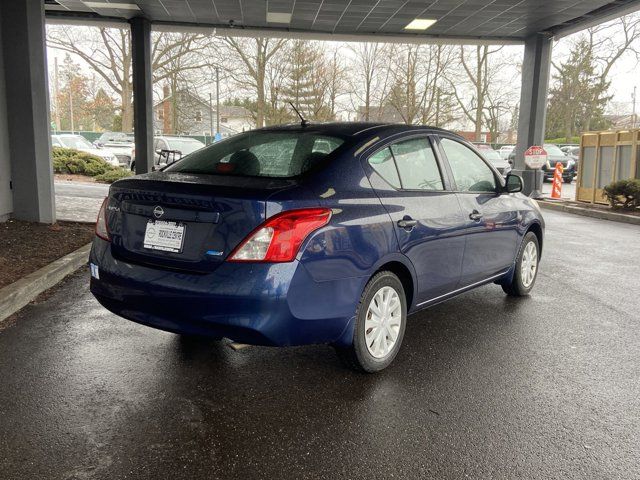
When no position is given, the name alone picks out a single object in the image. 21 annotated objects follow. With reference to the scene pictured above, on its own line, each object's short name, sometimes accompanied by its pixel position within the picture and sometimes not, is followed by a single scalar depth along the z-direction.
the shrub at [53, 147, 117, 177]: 20.31
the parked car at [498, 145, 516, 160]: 31.43
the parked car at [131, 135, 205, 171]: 23.62
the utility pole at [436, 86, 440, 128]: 39.71
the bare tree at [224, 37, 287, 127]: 37.31
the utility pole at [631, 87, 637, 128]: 61.53
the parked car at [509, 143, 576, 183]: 26.25
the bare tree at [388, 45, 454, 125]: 36.44
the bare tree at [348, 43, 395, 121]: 37.28
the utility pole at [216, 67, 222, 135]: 39.97
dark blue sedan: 3.03
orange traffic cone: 17.95
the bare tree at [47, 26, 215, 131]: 34.62
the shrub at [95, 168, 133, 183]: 18.58
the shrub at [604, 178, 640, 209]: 13.45
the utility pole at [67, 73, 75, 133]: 71.81
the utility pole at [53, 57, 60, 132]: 65.55
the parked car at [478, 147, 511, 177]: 24.21
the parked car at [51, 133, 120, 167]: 25.95
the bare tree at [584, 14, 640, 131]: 35.25
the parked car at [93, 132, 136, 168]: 27.42
